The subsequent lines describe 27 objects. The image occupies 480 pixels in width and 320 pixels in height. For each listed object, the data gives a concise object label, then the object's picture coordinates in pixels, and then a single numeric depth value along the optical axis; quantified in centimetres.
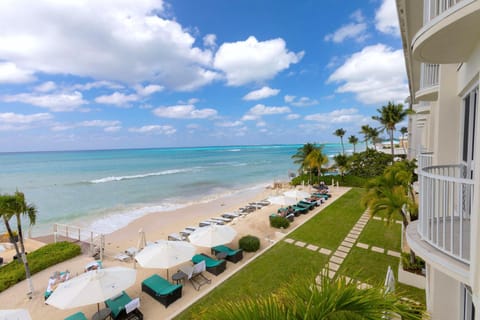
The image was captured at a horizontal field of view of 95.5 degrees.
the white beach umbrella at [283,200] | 1797
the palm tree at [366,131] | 4185
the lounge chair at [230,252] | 1141
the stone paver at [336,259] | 1035
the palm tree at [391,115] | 3125
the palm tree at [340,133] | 4925
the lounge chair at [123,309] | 757
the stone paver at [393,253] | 1078
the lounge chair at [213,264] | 1034
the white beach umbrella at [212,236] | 1100
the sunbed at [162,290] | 834
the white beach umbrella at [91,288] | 688
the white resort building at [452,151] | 249
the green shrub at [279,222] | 1576
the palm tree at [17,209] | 872
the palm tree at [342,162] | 2992
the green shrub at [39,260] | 1042
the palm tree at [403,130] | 6106
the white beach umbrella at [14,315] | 626
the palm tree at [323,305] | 248
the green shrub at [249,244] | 1241
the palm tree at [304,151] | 3201
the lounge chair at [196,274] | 960
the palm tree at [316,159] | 2933
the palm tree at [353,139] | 4761
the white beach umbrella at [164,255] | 911
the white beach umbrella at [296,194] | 1828
